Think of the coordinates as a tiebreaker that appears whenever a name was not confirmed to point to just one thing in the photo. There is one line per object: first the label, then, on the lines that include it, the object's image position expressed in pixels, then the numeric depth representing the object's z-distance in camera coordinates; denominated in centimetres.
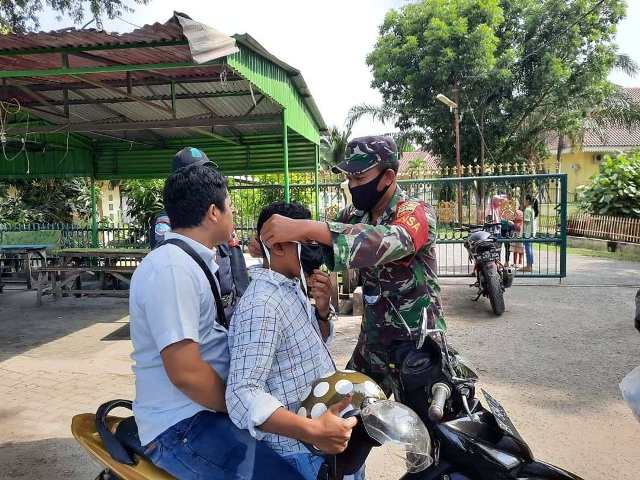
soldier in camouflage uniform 195
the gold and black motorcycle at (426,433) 140
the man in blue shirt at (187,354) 145
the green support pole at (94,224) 1030
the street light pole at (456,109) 1552
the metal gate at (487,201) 854
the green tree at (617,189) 1514
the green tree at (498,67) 2103
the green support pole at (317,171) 968
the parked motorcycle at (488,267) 670
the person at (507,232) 879
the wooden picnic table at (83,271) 806
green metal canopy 474
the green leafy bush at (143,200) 1328
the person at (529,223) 946
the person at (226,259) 339
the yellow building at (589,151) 3047
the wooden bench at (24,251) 959
